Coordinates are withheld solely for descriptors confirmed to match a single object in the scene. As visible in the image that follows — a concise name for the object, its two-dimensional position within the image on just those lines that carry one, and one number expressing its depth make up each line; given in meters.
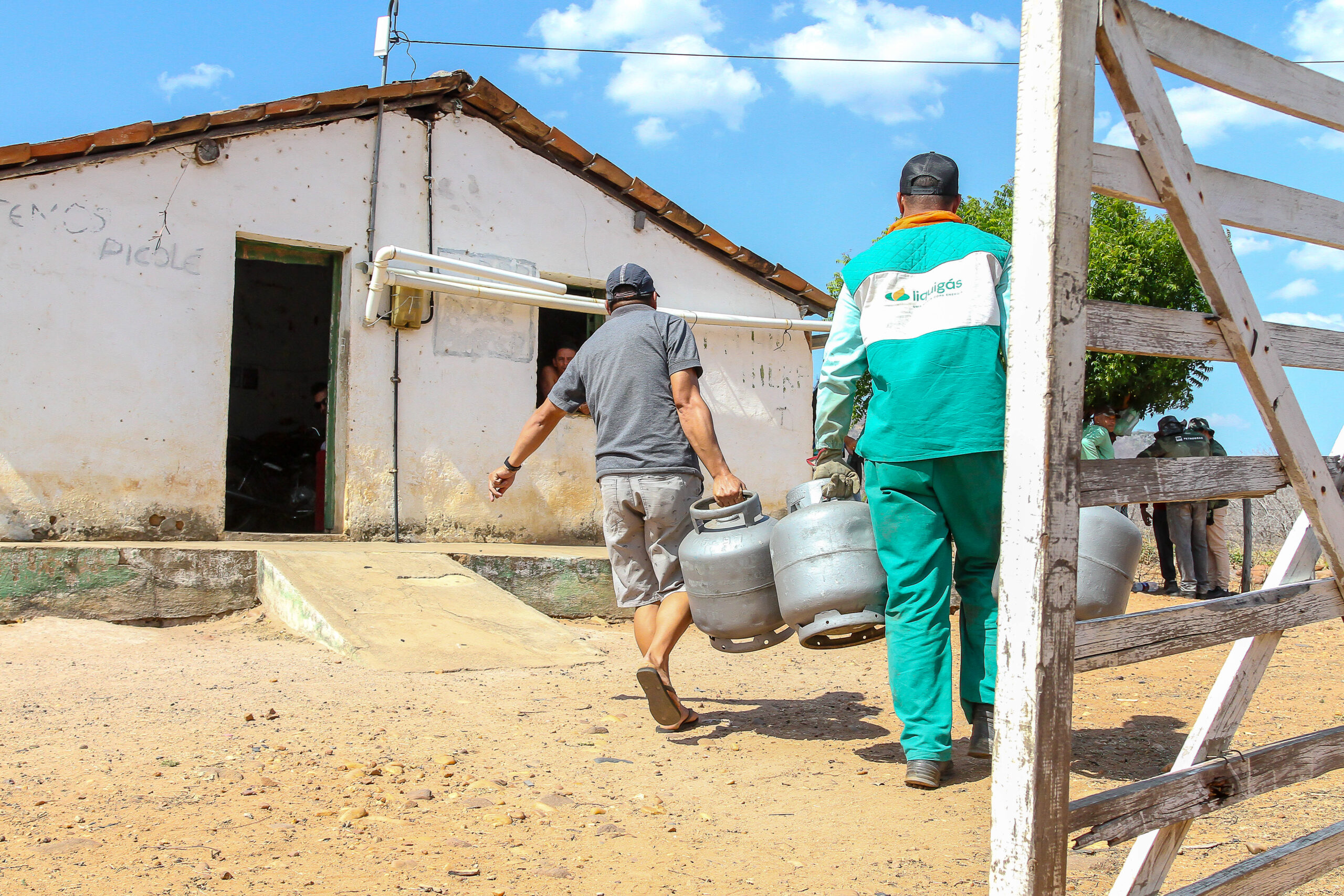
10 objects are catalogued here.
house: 6.70
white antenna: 10.46
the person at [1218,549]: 9.31
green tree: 15.26
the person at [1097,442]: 7.92
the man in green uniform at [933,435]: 2.89
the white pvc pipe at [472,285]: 7.69
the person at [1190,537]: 9.38
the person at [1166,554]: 9.81
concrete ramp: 4.88
